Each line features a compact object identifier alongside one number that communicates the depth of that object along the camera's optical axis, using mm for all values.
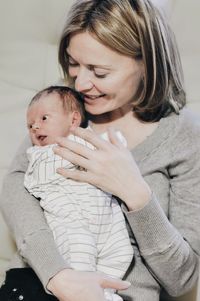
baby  1042
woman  1061
